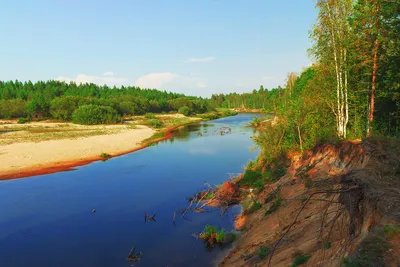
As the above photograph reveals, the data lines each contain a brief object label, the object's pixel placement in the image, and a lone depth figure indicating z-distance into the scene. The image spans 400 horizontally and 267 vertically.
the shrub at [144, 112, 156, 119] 130.27
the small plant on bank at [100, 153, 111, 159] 46.47
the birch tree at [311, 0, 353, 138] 24.10
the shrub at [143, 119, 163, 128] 98.78
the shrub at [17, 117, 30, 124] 99.69
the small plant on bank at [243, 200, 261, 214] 21.61
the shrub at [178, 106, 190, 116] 153.44
